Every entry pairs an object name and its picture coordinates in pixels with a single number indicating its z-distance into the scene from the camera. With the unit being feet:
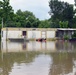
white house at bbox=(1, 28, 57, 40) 156.87
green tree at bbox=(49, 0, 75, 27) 204.22
